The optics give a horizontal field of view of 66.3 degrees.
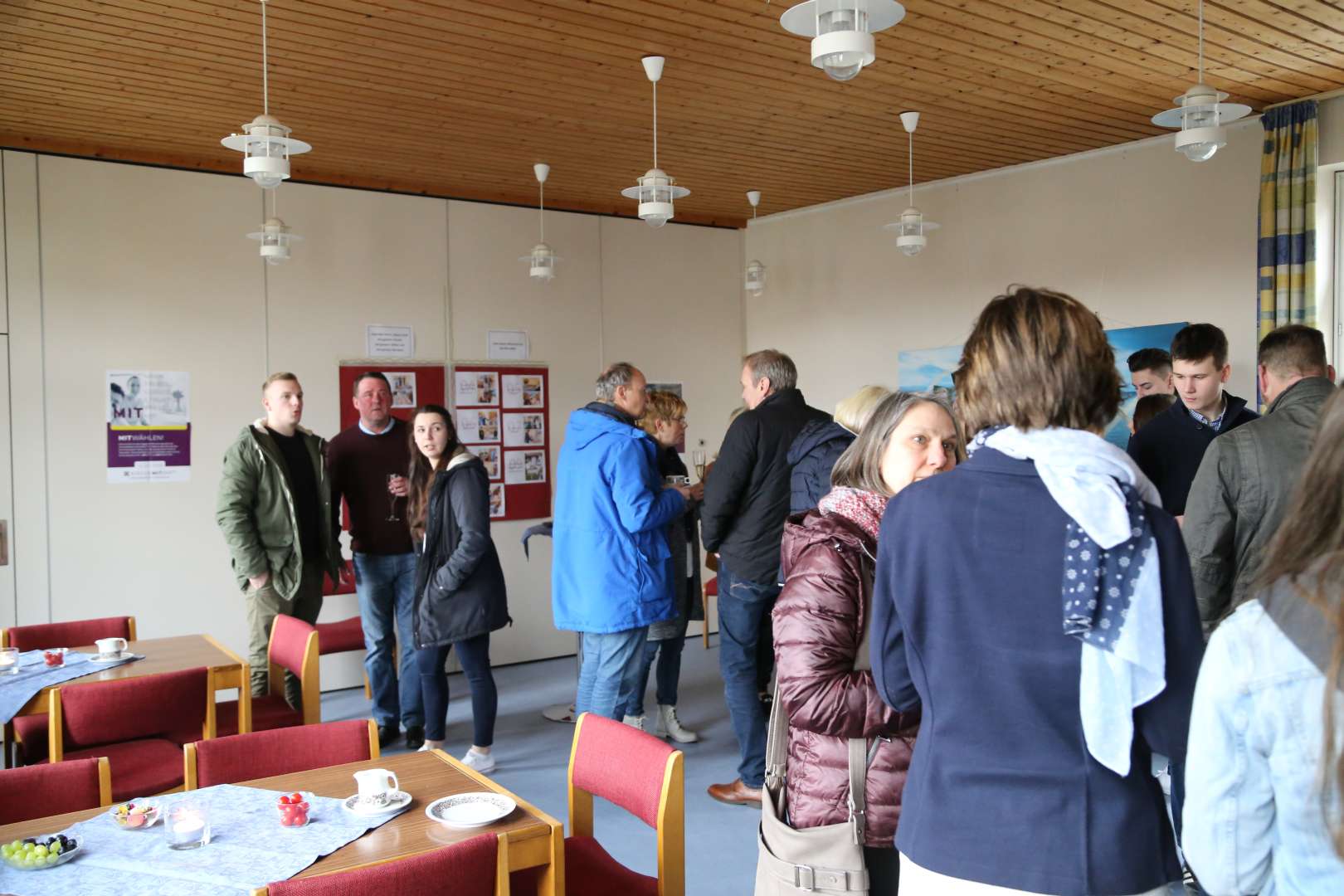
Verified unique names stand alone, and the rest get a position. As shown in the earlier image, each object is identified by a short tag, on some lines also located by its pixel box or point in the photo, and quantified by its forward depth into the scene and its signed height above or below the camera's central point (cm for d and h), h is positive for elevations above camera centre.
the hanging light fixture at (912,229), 562 +107
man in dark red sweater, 528 -51
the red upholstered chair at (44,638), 364 -84
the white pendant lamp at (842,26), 298 +118
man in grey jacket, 280 -16
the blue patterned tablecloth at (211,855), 195 -85
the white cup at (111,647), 385 -80
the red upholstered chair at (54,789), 242 -85
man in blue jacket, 436 -47
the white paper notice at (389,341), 657 +58
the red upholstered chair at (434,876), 175 -80
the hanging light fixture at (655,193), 461 +106
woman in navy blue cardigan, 138 -30
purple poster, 575 +4
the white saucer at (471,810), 220 -83
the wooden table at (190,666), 364 -85
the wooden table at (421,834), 208 -85
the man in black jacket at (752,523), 441 -42
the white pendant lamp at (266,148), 361 +102
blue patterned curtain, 507 +101
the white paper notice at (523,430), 713 -1
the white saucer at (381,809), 226 -84
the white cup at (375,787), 230 -81
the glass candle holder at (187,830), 213 -83
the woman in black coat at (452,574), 451 -65
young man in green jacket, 484 -41
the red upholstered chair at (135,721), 316 -91
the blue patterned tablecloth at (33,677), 332 -83
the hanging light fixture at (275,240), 543 +103
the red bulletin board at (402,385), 645 +29
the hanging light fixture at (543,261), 634 +104
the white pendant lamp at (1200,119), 394 +116
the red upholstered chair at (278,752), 260 -84
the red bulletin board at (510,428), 696 +1
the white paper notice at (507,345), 704 +58
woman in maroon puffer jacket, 190 -48
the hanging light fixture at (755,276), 732 +107
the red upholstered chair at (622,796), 230 -87
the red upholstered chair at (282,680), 388 -99
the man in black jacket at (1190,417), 364 +1
